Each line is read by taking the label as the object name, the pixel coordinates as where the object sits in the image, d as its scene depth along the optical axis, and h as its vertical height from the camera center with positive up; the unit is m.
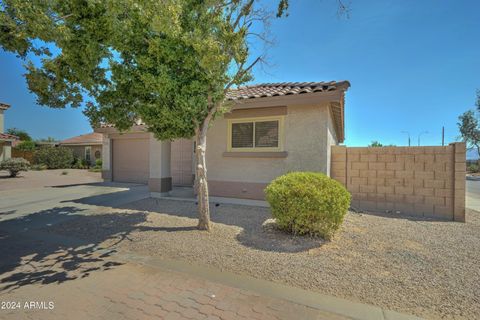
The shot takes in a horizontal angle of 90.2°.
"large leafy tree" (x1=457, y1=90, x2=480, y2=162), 35.17 +4.55
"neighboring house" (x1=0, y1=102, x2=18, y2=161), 20.64 +0.98
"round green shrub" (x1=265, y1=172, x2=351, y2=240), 5.02 -1.01
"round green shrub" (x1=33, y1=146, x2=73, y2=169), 26.73 -0.11
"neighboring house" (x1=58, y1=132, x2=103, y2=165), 28.44 +1.04
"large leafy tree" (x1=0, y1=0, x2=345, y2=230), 4.12 +2.03
